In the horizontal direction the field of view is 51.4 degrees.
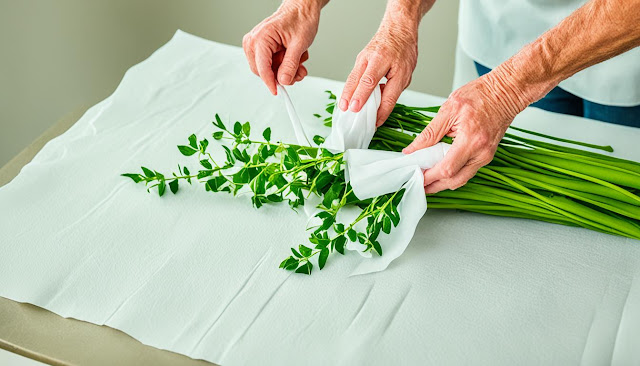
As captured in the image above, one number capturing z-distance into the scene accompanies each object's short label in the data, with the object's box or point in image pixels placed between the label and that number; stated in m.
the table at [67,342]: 0.90
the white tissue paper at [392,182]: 1.03
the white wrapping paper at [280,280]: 0.90
